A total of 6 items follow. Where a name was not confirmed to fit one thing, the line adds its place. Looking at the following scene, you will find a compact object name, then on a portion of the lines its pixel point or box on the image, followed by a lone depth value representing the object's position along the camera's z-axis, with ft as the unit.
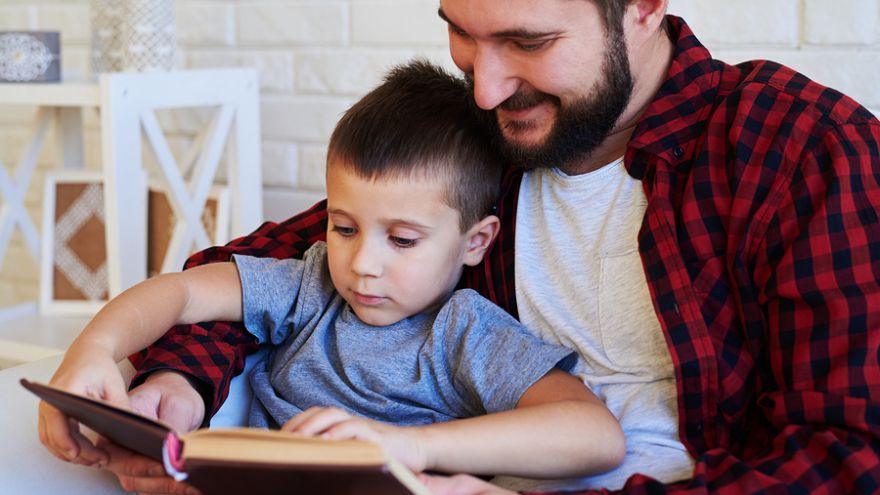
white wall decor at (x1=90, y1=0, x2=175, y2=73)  6.79
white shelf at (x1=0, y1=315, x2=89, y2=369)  7.02
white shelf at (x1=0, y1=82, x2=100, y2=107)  6.64
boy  3.99
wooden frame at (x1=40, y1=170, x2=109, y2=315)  7.76
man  3.47
